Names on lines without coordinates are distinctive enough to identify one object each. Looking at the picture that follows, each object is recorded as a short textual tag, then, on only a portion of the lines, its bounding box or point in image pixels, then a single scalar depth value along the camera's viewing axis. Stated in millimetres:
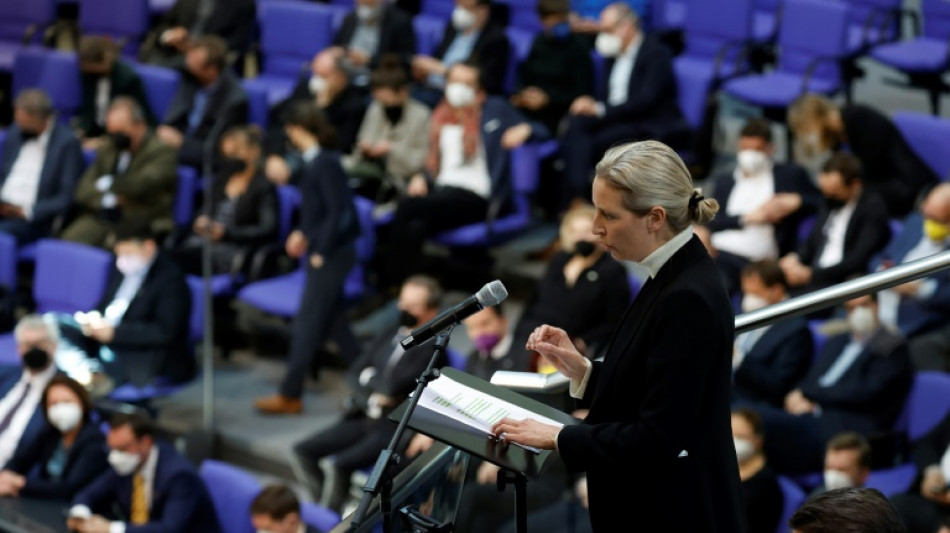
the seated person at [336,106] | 14742
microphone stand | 4594
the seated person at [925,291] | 10766
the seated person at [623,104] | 13898
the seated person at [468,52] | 15203
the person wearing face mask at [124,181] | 13891
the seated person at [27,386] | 11172
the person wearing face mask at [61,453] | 10828
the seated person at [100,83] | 15953
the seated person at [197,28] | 17266
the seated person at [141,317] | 11891
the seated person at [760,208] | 11984
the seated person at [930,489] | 8812
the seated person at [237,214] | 13391
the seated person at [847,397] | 9906
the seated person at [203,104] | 15273
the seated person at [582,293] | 10797
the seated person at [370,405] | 10758
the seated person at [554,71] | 14648
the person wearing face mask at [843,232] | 11375
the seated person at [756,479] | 8906
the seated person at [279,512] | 9156
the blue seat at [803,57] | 14586
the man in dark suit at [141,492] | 10047
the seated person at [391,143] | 14047
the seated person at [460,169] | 13250
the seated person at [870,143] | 12383
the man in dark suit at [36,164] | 14359
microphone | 4551
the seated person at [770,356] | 10352
